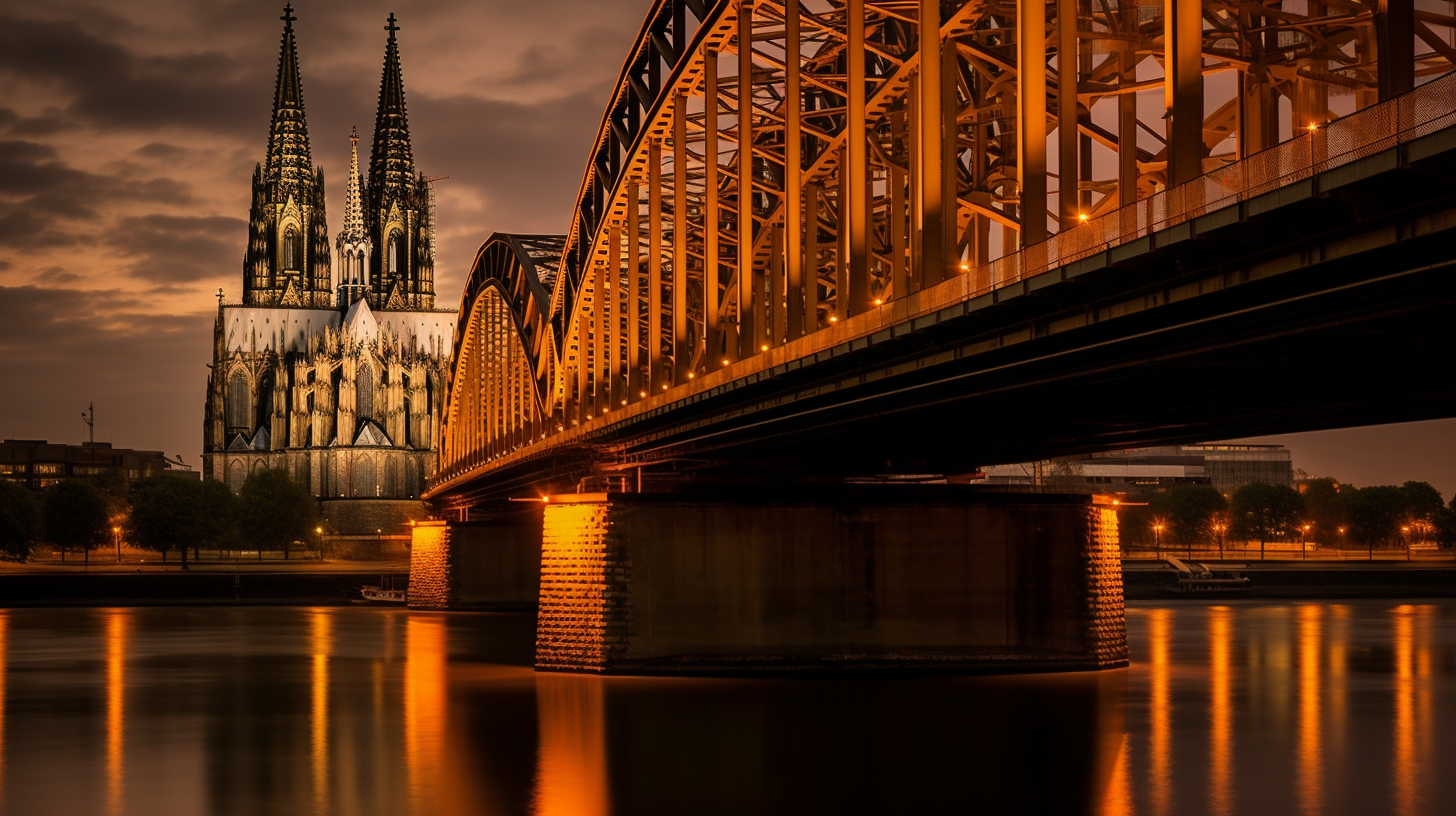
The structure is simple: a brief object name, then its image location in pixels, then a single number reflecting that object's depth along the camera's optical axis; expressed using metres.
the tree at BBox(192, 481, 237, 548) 153.19
